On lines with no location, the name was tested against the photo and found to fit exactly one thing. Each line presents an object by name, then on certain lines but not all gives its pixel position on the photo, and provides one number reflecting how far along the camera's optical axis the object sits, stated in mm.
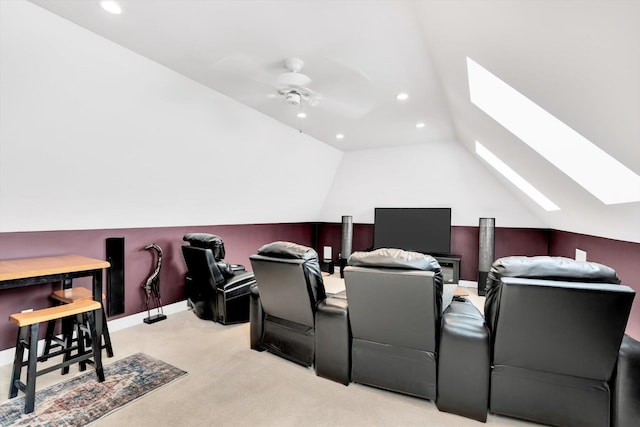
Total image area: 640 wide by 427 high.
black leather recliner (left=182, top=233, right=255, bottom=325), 3842
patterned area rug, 2121
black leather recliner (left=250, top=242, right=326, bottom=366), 2652
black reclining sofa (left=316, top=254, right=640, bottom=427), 1774
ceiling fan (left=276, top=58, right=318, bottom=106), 2820
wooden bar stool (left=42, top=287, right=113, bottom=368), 2762
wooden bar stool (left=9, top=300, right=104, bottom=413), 2189
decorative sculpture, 3998
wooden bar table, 2395
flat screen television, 6020
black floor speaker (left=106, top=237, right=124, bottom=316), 3684
